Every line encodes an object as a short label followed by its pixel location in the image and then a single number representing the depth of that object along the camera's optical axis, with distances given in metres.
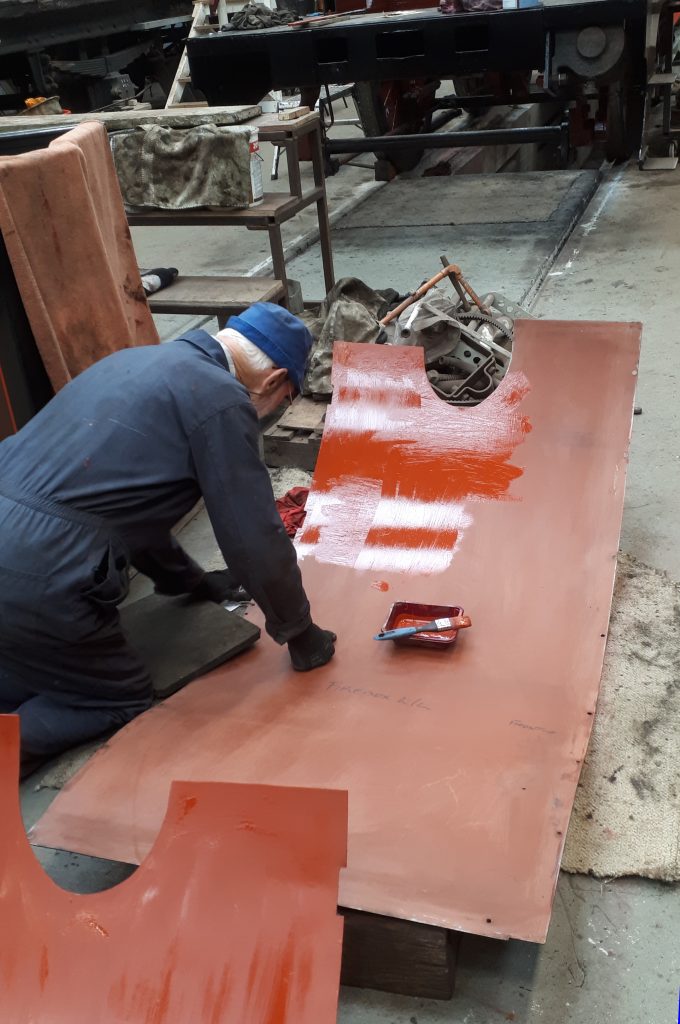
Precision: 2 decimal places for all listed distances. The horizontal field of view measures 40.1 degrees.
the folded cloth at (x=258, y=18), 6.93
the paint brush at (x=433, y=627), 2.62
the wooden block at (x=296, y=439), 3.97
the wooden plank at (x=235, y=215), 4.64
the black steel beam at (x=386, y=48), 6.23
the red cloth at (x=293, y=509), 3.51
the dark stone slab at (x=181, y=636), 2.69
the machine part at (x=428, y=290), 4.20
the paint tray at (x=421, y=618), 2.62
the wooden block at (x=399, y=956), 1.81
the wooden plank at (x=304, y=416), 4.03
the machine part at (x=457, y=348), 3.87
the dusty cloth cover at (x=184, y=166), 4.57
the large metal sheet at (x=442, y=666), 1.97
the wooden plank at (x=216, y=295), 4.41
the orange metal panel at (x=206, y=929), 1.60
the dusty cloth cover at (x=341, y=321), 4.21
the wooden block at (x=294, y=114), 4.78
